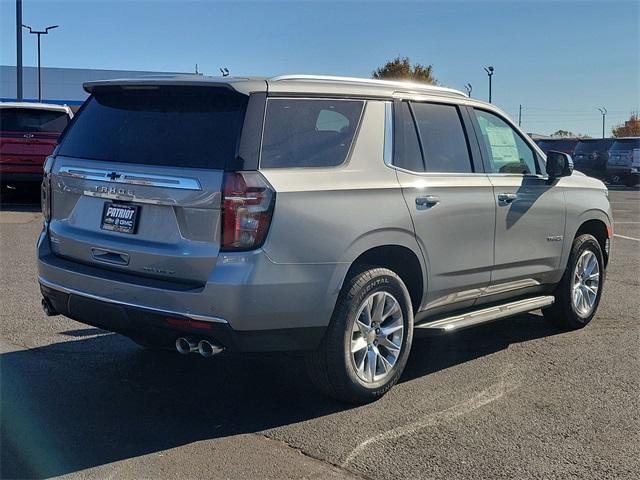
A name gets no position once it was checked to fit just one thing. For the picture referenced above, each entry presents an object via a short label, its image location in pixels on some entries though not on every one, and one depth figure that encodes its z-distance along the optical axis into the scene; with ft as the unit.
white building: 208.03
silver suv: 13.05
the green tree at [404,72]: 170.40
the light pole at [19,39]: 74.17
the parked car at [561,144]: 100.32
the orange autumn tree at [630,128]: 263.62
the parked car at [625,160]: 88.58
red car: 45.44
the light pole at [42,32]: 128.06
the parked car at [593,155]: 92.07
